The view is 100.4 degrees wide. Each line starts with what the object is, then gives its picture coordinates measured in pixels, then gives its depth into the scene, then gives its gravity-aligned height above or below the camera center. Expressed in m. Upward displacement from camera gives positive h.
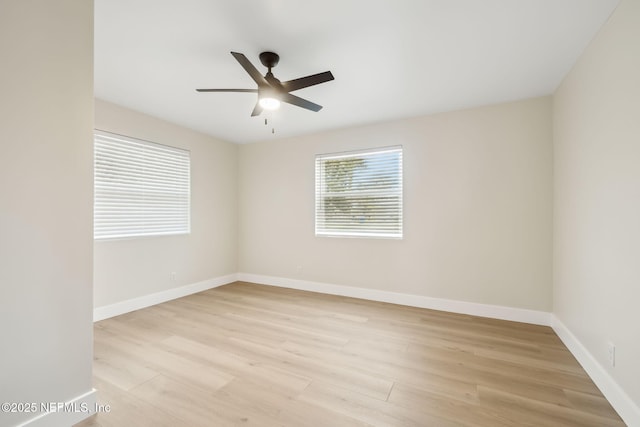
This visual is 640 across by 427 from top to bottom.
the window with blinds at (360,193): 3.84 +0.30
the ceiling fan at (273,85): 2.07 +1.04
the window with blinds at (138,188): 3.23 +0.33
